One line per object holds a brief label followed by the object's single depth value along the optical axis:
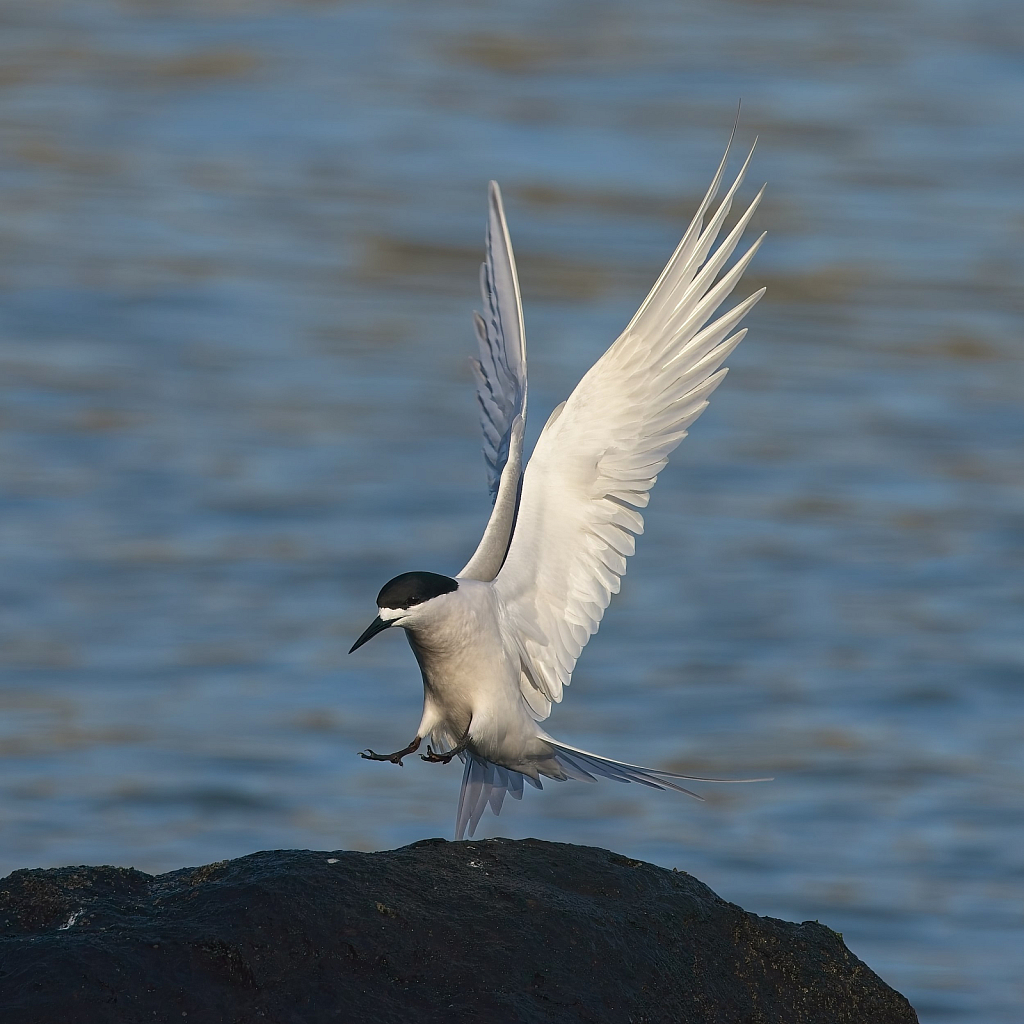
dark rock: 10.88
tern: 15.87
